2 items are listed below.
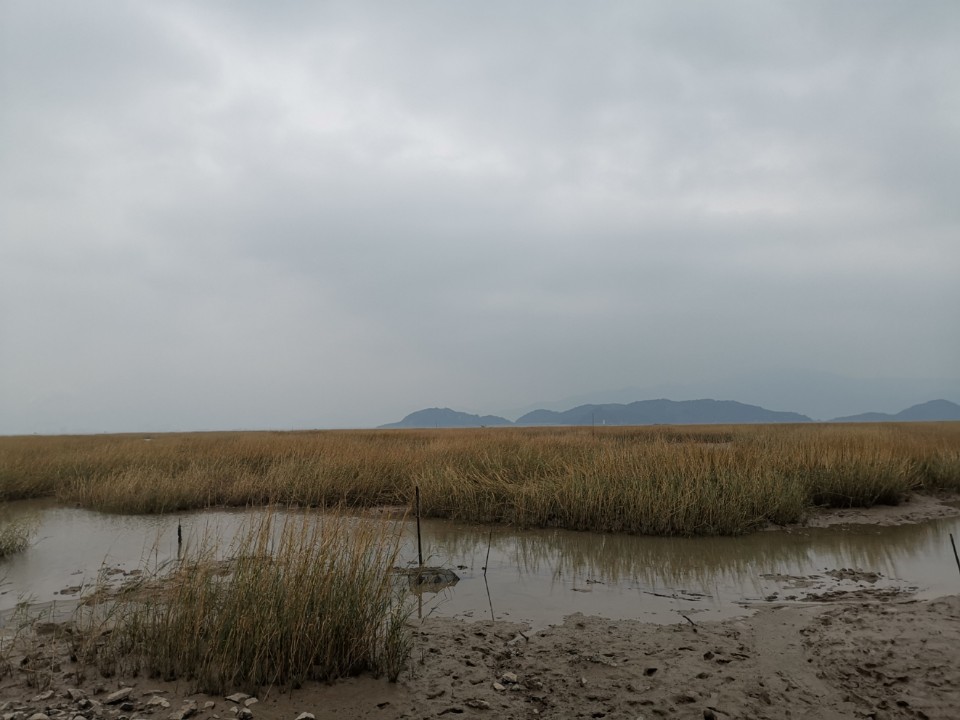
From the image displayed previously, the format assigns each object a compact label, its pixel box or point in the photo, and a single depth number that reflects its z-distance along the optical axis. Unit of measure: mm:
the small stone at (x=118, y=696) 3275
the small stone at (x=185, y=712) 3088
